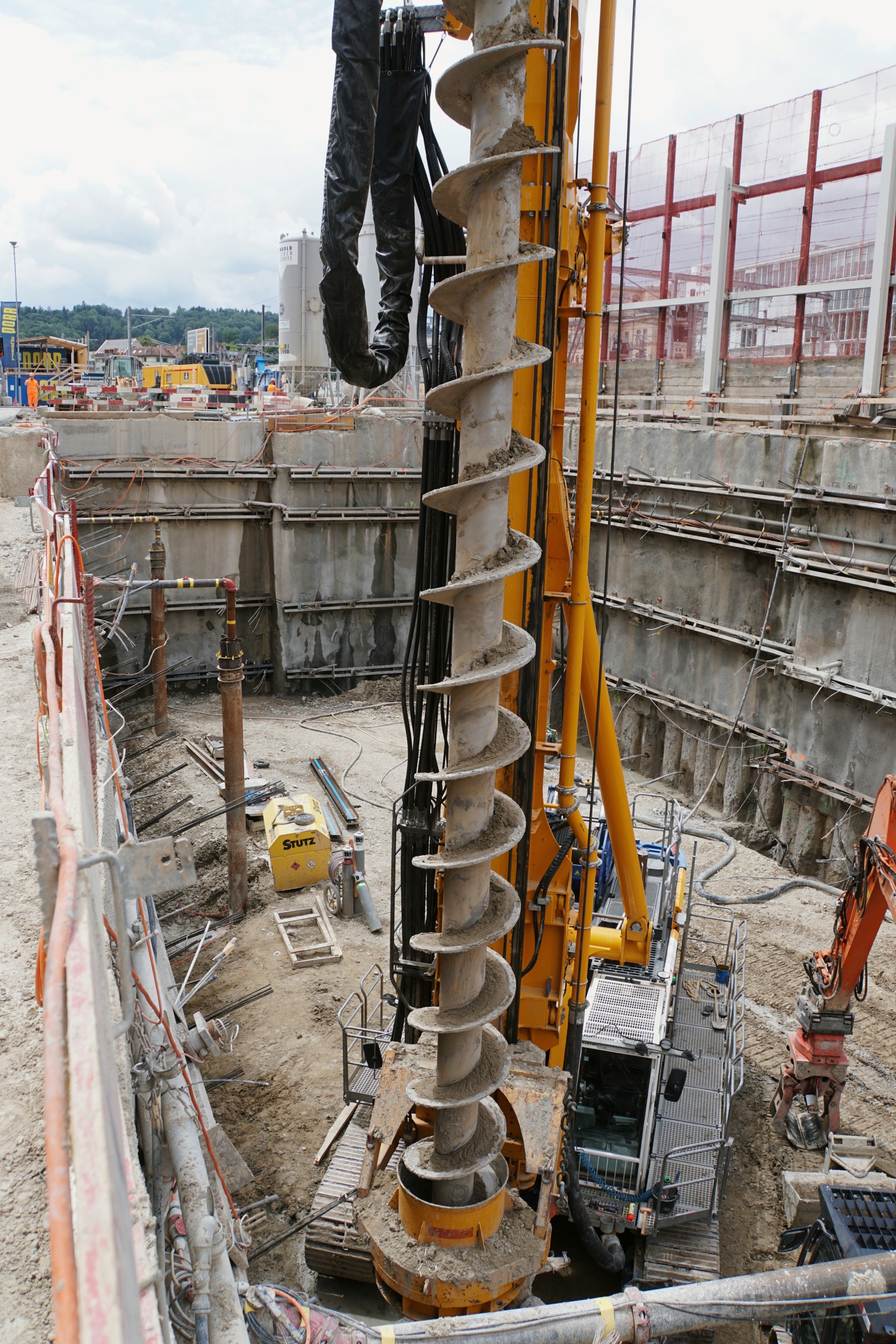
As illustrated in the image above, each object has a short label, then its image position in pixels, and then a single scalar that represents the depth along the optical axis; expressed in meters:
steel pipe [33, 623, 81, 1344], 1.45
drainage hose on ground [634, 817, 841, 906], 14.94
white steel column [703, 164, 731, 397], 27.50
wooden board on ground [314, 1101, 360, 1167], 9.09
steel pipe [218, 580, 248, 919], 13.17
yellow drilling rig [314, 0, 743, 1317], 3.30
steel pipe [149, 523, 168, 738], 19.91
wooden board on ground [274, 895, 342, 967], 12.63
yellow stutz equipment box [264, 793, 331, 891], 13.97
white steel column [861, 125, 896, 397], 22.03
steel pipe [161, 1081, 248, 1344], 3.44
